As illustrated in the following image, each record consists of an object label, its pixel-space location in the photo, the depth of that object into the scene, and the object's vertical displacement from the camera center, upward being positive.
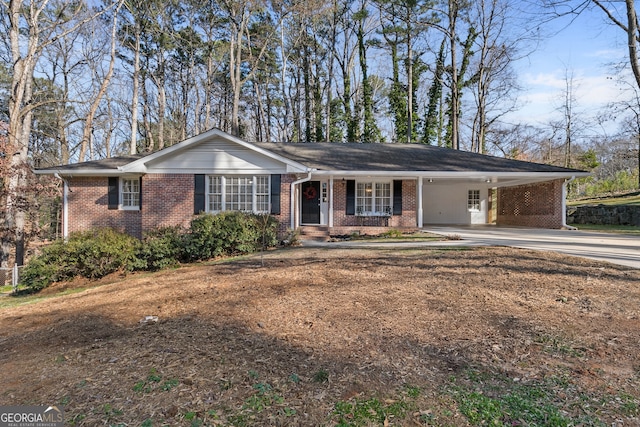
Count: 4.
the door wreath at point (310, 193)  13.88 +0.65
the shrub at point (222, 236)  9.26 -0.77
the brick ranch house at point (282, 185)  11.91 +0.89
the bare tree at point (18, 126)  12.18 +3.26
